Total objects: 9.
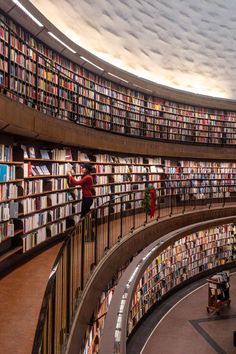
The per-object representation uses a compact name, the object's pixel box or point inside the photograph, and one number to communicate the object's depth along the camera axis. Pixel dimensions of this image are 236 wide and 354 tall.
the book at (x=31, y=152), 5.00
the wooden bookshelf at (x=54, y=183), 4.28
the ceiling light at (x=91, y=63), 7.40
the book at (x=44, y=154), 5.39
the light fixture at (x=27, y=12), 5.18
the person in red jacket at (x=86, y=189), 5.30
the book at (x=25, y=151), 4.68
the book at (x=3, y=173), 3.96
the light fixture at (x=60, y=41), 6.07
